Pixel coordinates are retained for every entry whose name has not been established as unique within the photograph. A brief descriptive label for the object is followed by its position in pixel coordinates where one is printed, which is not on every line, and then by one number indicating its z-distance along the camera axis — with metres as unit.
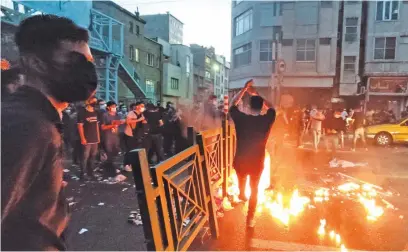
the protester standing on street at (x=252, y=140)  4.26
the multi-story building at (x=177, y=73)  38.12
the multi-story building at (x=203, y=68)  52.84
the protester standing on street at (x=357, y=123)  12.37
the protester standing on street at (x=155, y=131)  8.62
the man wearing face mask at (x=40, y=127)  1.06
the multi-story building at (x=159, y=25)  47.89
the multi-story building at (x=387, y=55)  26.47
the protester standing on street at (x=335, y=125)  12.22
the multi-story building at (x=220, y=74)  71.68
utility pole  16.43
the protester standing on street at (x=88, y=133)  6.88
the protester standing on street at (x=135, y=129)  7.68
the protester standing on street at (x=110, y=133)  7.71
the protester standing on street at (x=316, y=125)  11.57
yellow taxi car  14.33
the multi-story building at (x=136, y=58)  26.50
